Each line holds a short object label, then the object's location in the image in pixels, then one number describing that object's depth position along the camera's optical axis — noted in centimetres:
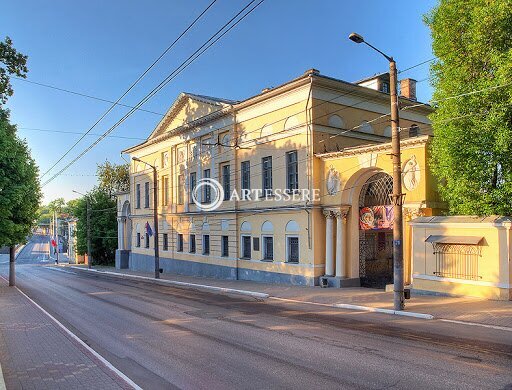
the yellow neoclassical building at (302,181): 2134
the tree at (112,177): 6312
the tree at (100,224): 5662
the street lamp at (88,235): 4869
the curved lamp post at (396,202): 1457
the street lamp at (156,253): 3092
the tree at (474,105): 1499
